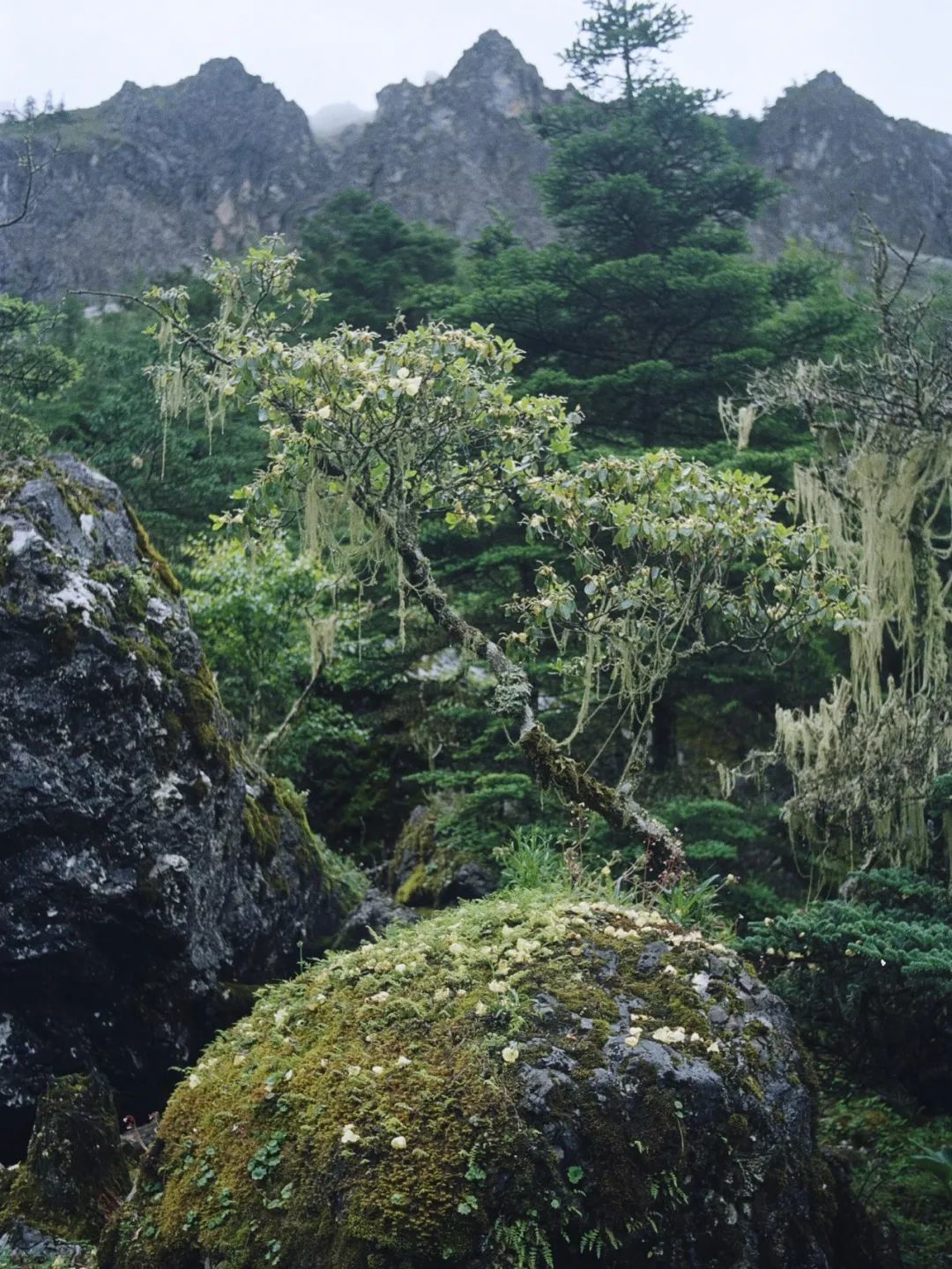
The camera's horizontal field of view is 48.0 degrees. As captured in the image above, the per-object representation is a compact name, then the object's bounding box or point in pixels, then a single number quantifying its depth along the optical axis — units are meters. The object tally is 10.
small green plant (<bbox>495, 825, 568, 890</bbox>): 6.41
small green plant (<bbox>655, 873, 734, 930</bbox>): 6.07
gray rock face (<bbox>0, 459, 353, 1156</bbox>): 5.67
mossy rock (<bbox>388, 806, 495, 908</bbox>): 8.60
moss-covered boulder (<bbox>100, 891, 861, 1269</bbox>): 3.53
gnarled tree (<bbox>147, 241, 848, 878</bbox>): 6.07
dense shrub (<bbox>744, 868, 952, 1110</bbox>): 5.27
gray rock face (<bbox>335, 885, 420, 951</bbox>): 7.50
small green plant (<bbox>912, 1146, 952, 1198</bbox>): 4.67
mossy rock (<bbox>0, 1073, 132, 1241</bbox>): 4.69
